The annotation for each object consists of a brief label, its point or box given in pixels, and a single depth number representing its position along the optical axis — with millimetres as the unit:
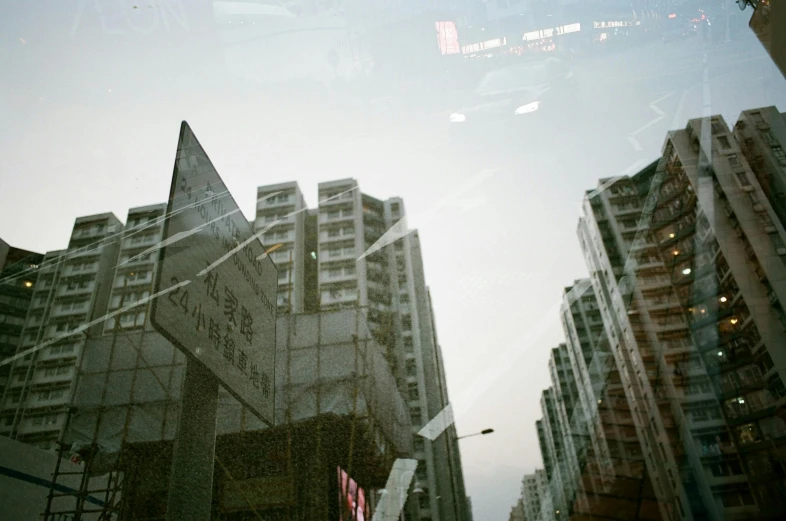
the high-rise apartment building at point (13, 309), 41406
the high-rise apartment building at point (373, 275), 36125
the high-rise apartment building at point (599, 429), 29047
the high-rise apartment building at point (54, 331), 35812
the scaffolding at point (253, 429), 6688
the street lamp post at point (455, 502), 28291
